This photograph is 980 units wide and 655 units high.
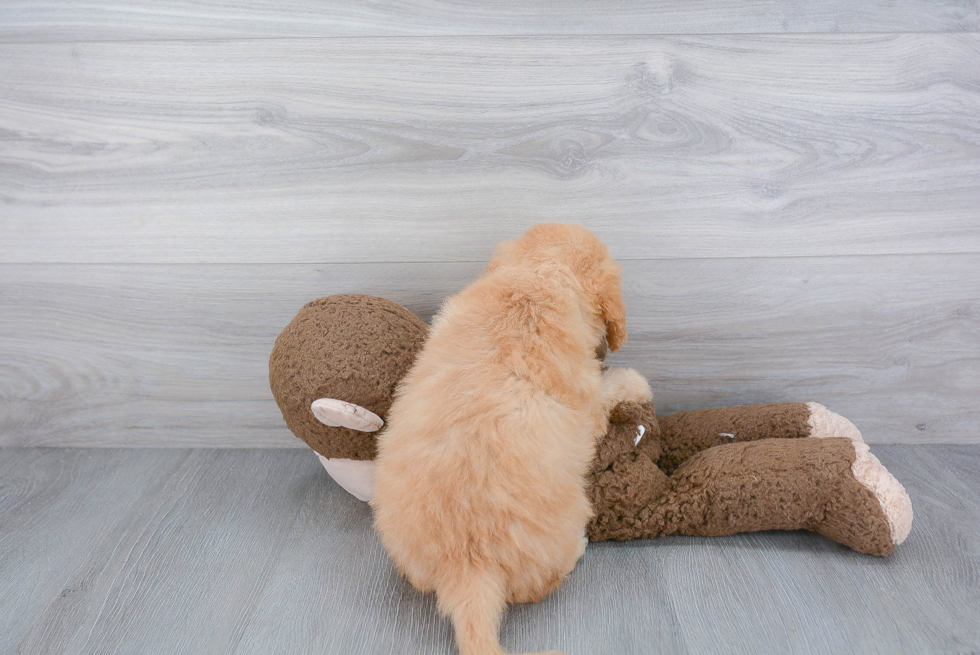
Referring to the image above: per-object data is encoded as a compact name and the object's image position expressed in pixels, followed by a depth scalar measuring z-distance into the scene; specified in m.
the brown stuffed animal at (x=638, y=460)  0.88
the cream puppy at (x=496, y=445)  0.76
